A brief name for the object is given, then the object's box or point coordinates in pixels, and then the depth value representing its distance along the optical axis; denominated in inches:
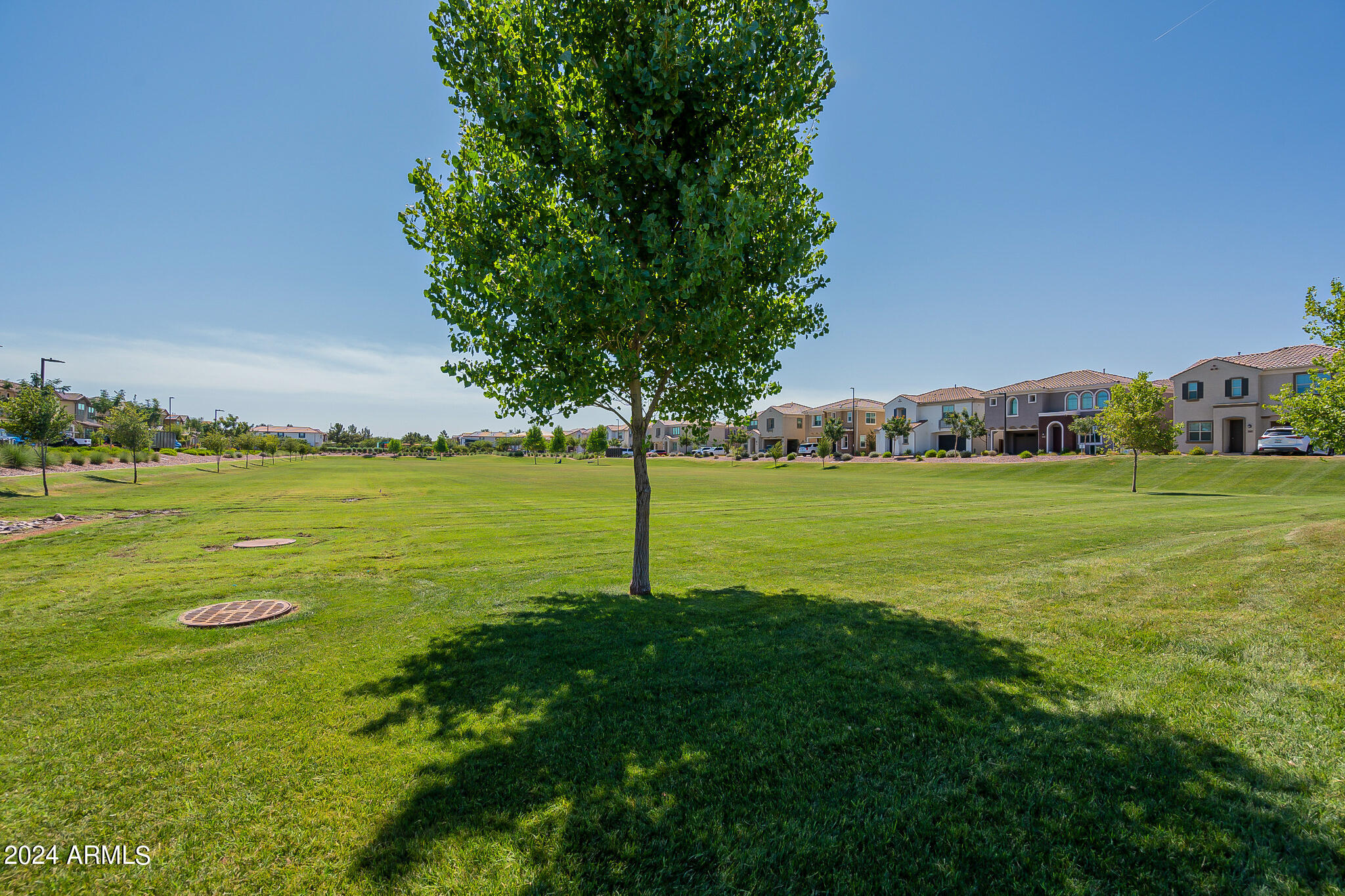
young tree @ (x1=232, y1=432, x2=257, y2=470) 3289.9
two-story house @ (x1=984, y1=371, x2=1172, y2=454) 2677.2
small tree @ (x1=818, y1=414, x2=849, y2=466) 3016.7
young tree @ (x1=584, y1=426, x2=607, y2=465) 4451.3
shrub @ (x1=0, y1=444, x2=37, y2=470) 1652.3
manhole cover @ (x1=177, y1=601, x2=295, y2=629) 296.7
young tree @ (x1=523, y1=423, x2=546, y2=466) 4513.8
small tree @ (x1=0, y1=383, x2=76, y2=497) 1208.8
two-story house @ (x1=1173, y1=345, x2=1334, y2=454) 1995.6
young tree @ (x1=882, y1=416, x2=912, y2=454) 3075.8
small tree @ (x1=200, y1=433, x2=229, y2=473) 2834.6
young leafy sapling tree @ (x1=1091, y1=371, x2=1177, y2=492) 1382.9
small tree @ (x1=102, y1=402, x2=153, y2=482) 1635.1
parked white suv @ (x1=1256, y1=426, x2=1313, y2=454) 1740.9
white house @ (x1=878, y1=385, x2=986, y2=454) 3169.3
